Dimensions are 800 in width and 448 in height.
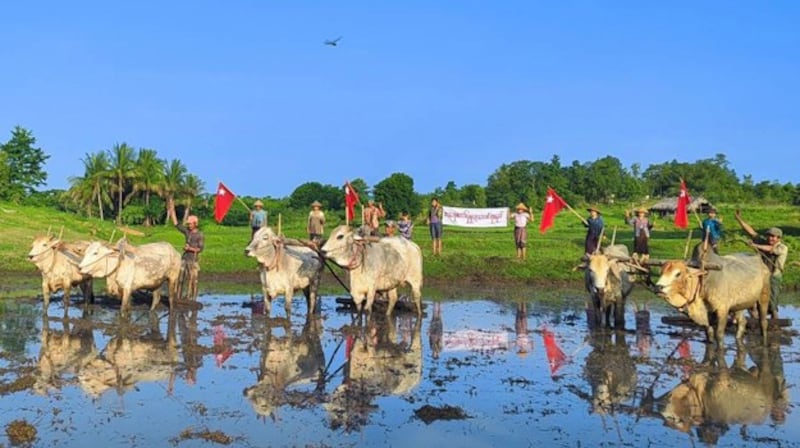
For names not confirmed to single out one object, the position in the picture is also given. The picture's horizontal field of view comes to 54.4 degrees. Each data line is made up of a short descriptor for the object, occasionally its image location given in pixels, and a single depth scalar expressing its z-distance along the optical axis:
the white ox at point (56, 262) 16.06
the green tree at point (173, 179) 68.62
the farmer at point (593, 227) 20.08
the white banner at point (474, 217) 43.62
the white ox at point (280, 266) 15.75
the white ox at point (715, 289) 12.77
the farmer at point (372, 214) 23.31
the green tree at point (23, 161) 72.62
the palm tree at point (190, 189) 71.25
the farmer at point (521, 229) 27.05
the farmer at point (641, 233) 21.36
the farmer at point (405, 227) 25.89
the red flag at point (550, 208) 18.77
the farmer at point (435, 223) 27.75
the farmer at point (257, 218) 20.17
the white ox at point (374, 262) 15.30
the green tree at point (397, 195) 67.39
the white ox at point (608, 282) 14.36
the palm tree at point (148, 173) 68.12
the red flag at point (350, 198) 18.29
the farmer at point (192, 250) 18.47
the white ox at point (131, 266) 15.64
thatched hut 59.02
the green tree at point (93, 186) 66.56
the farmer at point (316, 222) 20.61
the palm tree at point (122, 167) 67.56
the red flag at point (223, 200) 20.02
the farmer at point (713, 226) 17.03
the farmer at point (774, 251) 15.02
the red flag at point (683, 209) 19.75
